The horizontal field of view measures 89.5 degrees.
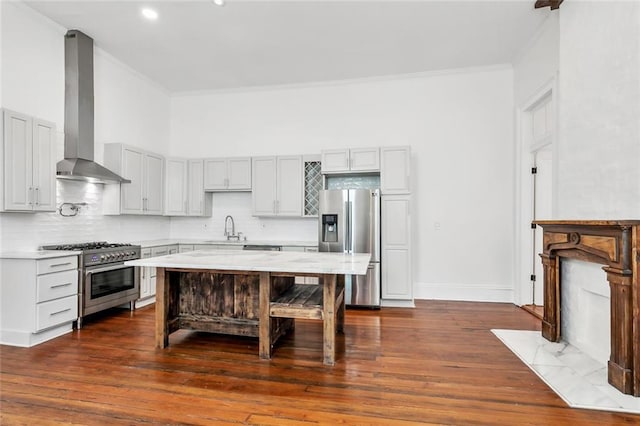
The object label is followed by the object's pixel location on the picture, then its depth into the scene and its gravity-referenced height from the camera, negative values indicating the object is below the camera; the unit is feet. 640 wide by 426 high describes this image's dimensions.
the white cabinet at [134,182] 14.43 +1.50
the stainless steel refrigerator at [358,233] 14.49 -0.89
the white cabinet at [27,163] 10.02 +1.61
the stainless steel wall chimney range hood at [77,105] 12.77 +4.29
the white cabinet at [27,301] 10.03 -2.79
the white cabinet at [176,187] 17.28 +1.39
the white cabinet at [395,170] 14.78 +2.02
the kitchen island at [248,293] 8.73 -2.51
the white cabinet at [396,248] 14.69 -1.59
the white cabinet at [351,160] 15.17 +2.55
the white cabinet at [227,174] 17.12 +2.10
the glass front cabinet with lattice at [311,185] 16.60 +1.45
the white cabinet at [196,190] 17.63 +1.25
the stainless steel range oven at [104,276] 11.61 -2.50
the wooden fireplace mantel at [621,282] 7.09 -1.55
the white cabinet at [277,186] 16.40 +1.40
